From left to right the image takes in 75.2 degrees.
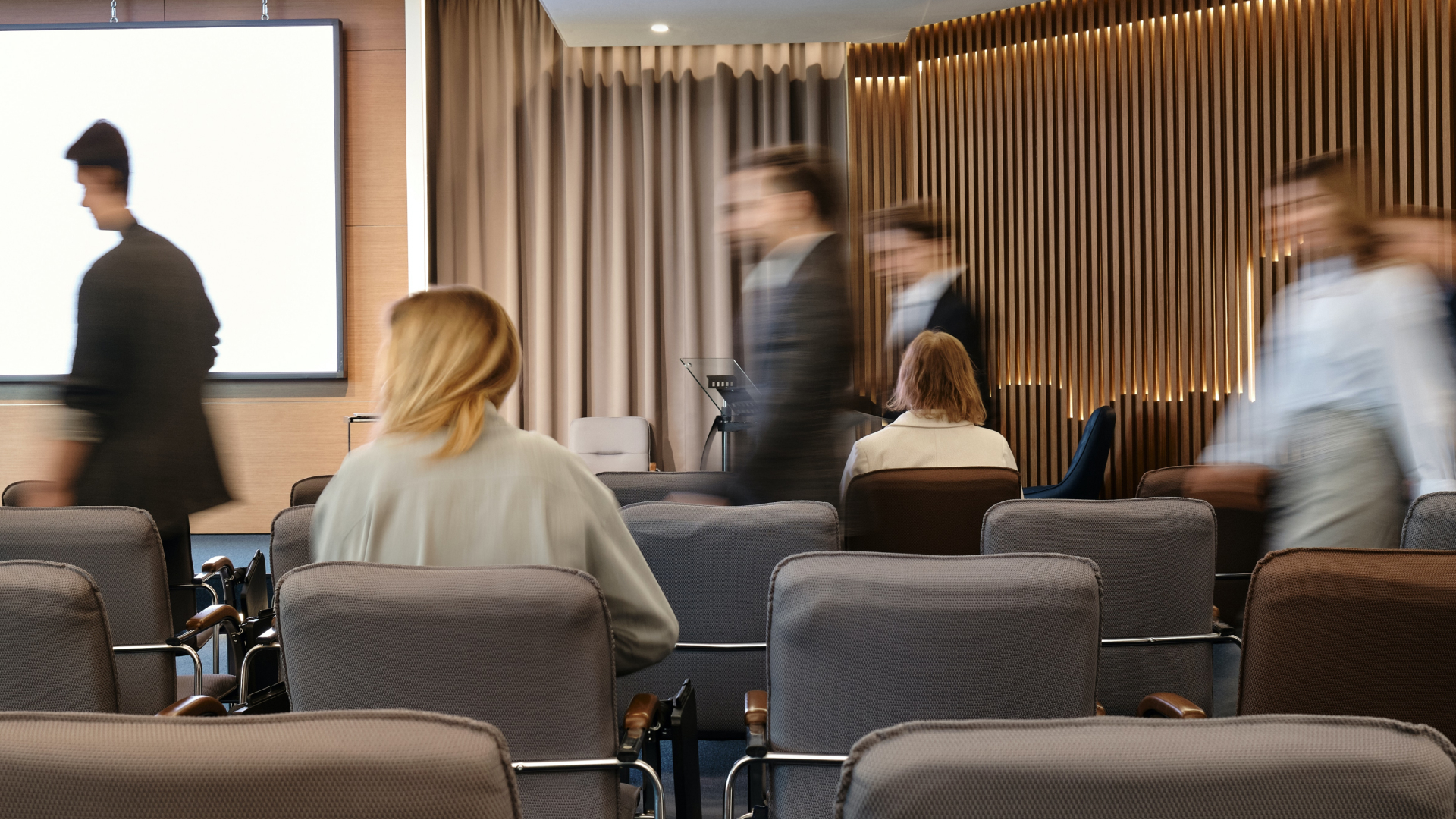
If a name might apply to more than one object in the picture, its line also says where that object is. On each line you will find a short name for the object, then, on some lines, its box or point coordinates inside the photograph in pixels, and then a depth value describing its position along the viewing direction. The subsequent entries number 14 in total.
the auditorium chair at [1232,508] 2.79
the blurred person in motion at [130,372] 2.46
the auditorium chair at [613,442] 6.35
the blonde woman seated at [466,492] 1.58
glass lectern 5.91
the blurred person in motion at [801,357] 2.30
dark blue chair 5.11
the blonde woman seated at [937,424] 2.90
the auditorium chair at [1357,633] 1.37
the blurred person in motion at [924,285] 3.57
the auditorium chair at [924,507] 2.48
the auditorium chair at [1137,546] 1.92
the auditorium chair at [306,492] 2.95
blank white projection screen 6.54
